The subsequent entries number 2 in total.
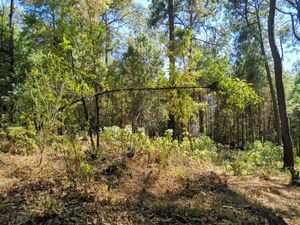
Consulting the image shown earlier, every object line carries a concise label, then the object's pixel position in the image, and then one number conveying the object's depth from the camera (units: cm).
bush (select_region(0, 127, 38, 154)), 392
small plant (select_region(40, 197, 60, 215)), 238
